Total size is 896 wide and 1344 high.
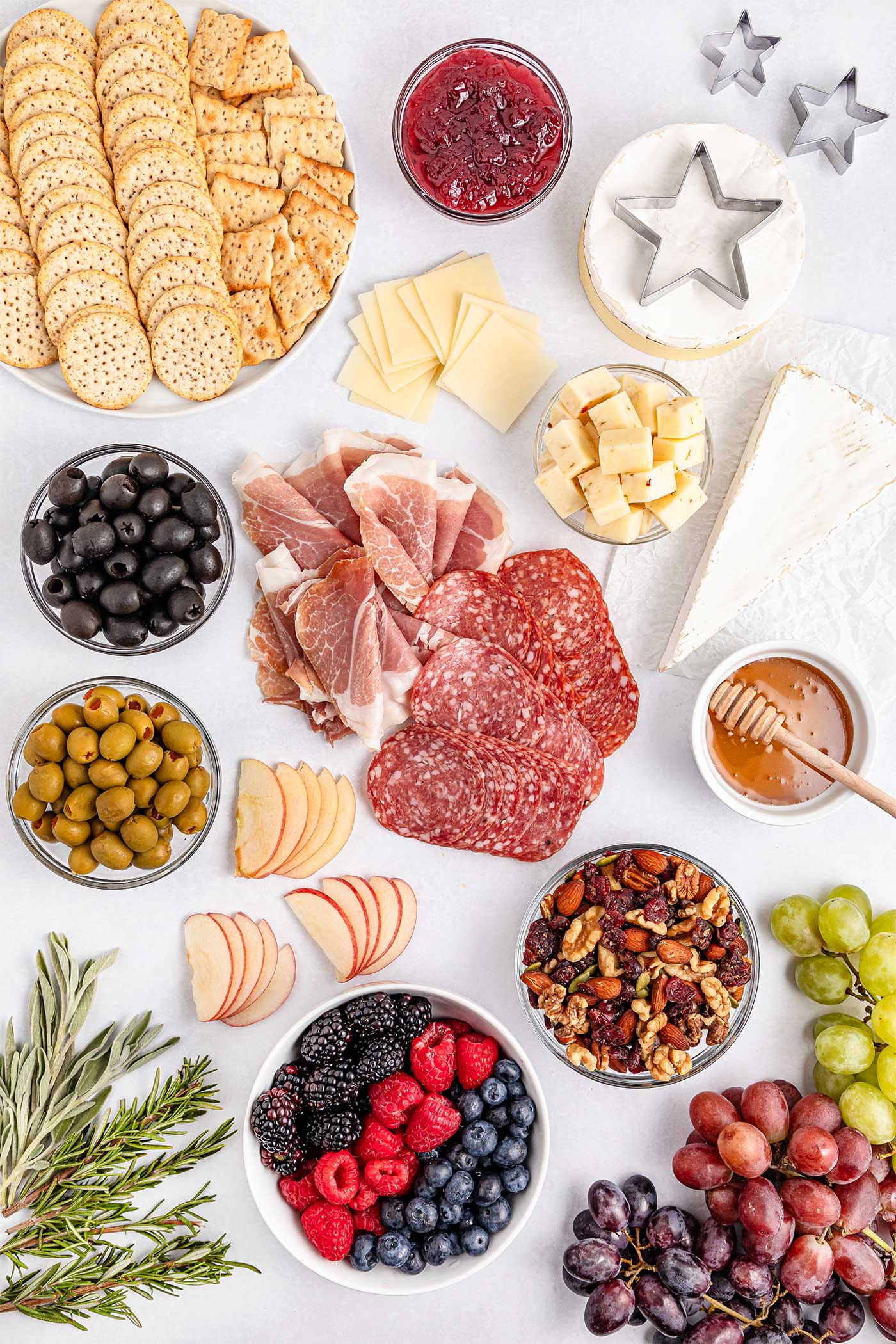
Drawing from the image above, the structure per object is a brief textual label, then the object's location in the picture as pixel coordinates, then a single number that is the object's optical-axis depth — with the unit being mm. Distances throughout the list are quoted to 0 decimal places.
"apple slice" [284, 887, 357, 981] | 885
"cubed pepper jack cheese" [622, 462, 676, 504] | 850
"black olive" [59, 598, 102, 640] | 815
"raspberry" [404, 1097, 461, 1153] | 838
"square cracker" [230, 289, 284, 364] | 862
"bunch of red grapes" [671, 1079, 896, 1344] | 856
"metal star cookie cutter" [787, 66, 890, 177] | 901
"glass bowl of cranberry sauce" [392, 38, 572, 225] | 856
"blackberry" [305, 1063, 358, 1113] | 845
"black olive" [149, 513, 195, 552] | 810
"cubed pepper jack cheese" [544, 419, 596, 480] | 855
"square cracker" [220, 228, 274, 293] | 855
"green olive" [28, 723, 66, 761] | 815
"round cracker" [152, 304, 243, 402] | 843
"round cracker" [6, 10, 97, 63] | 838
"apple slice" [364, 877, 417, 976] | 900
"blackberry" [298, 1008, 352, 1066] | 850
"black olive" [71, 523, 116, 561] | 801
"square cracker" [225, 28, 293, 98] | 859
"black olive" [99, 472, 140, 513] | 808
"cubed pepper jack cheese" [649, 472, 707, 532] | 863
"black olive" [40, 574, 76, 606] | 818
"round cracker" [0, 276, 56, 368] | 839
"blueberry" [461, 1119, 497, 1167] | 846
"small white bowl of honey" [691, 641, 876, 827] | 891
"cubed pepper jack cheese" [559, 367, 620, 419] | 859
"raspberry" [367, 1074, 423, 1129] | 842
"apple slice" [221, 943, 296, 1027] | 896
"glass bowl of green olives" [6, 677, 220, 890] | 812
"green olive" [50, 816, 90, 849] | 817
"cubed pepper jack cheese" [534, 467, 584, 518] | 865
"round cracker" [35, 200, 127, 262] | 827
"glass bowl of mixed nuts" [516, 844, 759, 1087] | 859
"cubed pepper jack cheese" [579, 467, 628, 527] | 855
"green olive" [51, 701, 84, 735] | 824
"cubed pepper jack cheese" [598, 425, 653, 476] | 842
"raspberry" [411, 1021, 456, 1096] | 848
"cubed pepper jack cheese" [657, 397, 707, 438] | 849
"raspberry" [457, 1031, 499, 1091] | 854
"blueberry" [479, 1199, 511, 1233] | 848
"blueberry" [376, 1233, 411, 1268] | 841
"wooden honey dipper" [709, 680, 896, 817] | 872
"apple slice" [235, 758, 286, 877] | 886
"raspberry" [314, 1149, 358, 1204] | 839
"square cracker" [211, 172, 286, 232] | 856
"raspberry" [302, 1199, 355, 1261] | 843
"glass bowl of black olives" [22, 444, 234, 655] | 809
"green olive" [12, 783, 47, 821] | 824
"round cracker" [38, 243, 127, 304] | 829
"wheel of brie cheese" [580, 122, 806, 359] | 863
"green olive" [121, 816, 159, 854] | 813
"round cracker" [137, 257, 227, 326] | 839
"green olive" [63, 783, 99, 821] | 812
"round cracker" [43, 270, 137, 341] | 831
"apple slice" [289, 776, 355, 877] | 898
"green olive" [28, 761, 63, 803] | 814
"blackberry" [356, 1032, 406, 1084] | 848
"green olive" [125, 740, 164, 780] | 812
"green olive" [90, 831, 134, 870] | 816
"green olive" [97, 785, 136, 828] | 805
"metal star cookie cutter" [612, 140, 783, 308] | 857
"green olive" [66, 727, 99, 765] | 810
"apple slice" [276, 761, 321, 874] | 895
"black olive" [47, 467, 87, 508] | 815
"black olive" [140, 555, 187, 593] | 810
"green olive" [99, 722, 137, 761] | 808
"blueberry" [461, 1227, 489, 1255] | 844
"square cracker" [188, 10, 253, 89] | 856
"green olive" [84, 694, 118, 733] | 818
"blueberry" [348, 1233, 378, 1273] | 849
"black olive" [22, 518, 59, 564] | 816
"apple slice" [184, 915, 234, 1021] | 885
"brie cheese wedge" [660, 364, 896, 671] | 881
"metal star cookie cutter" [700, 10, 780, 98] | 895
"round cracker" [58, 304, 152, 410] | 835
